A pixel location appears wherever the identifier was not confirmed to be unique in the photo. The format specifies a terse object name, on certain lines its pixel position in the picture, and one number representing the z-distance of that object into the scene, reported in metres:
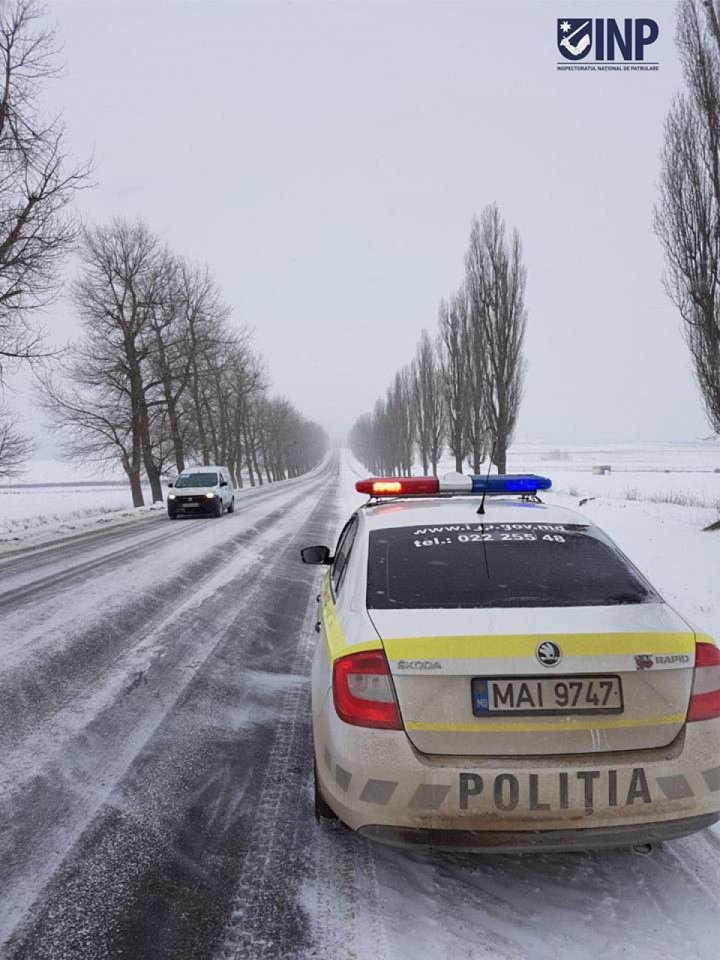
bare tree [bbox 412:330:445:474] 39.49
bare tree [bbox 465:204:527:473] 23.89
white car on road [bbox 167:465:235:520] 19.38
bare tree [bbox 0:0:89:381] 13.17
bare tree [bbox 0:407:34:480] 19.80
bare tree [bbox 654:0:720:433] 13.07
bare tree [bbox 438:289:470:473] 29.62
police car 2.12
